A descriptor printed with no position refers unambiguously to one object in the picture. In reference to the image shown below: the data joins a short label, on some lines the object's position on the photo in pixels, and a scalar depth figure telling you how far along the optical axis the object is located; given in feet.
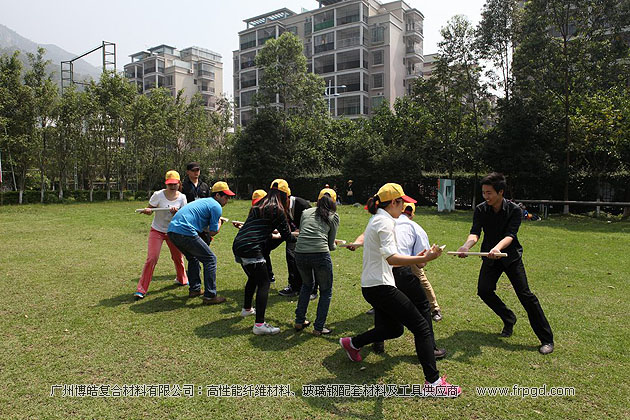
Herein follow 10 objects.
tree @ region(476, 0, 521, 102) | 76.43
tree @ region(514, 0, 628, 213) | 69.26
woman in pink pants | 22.12
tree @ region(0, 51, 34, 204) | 84.33
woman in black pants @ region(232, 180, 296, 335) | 17.03
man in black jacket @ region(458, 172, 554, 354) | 15.72
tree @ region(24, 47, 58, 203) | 88.28
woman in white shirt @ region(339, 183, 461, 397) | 12.54
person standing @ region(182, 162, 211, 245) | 24.94
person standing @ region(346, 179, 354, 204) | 90.53
